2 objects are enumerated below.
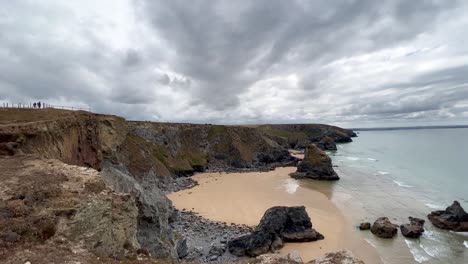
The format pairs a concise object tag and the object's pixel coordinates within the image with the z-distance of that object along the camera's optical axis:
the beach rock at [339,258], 11.70
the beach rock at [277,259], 12.15
